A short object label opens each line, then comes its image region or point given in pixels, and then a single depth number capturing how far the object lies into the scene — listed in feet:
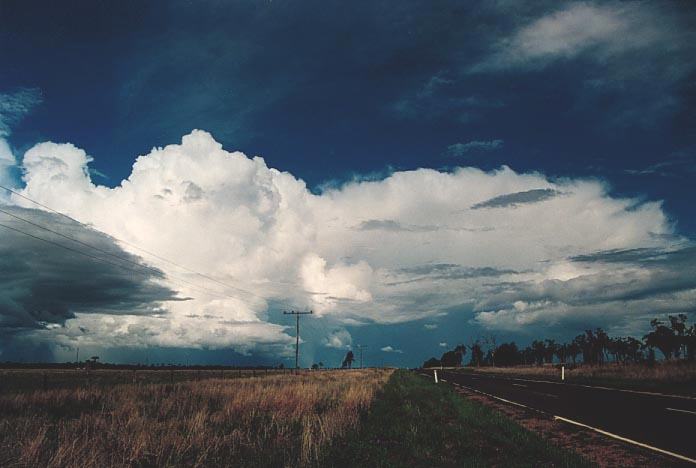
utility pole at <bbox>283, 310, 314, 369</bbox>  203.19
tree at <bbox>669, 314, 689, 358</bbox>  191.62
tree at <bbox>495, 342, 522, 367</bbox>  554.87
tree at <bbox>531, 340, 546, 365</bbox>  467.93
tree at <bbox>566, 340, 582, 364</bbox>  390.87
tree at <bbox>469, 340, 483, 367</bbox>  492.95
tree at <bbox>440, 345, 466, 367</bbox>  584.97
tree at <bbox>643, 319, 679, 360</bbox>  221.37
